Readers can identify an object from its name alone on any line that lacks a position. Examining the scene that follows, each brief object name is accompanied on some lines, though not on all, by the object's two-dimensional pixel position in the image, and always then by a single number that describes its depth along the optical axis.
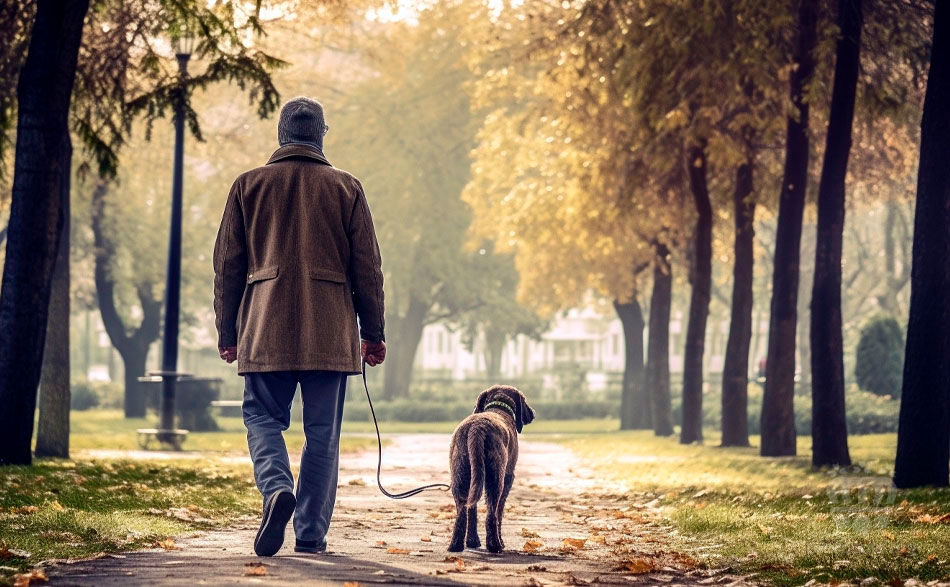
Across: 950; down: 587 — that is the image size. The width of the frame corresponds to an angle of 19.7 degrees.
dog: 15.52
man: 14.19
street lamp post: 43.42
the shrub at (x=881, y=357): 69.51
